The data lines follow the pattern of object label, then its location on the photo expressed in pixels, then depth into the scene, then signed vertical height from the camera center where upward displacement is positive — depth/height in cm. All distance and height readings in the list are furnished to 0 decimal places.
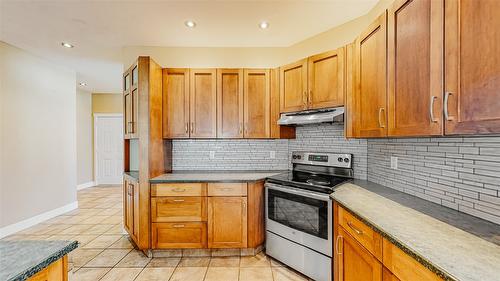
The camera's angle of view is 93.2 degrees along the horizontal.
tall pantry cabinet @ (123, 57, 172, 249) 264 +3
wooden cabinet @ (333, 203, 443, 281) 102 -64
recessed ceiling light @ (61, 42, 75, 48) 323 +130
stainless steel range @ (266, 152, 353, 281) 205 -72
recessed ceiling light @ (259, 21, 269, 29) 264 +129
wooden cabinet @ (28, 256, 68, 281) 79 -48
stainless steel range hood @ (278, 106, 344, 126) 230 +23
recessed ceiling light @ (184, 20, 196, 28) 262 +129
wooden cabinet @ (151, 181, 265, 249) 265 -86
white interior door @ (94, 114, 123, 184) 655 -23
